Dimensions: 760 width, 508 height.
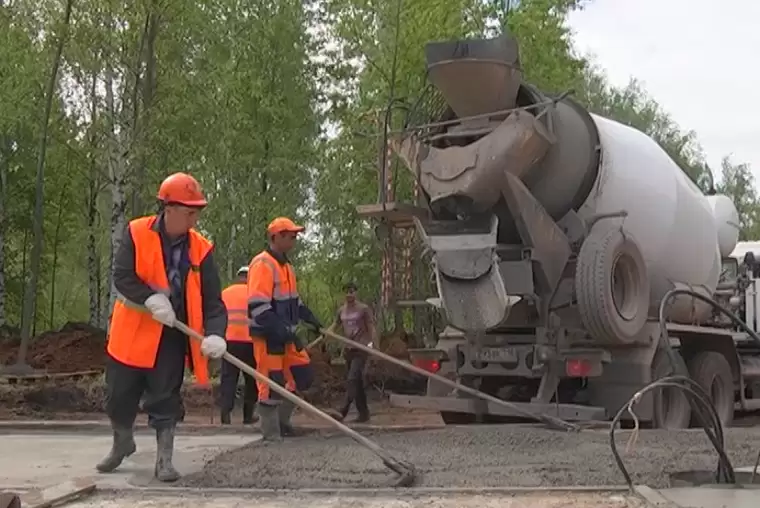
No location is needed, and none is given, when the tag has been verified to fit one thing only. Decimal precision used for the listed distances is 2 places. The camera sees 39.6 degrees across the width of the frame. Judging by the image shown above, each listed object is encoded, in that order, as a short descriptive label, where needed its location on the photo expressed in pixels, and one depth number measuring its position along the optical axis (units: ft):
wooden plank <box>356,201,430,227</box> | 30.32
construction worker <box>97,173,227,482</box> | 20.17
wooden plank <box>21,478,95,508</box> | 15.62
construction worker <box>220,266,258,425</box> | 32.01
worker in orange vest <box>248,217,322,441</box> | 26.12
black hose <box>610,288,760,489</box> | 17.78
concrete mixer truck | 28.17
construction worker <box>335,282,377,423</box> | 37.09
